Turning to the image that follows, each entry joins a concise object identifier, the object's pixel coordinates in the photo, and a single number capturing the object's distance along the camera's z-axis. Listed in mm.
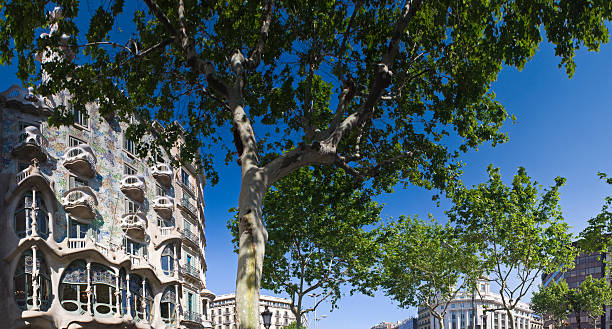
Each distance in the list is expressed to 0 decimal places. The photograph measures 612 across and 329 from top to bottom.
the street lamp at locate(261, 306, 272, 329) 20688
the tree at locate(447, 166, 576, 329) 28438
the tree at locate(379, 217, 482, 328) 41000
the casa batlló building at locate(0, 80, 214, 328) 25438
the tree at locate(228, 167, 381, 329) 26141
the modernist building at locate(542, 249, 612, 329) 100625
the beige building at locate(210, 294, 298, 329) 139875
